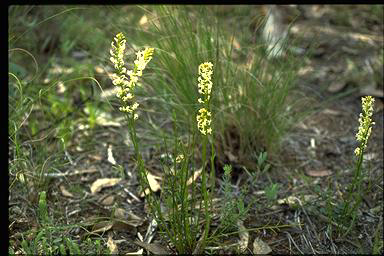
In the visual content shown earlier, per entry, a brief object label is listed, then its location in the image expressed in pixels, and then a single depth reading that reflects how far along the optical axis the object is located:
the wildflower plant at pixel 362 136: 1.61
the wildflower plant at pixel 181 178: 1.48
